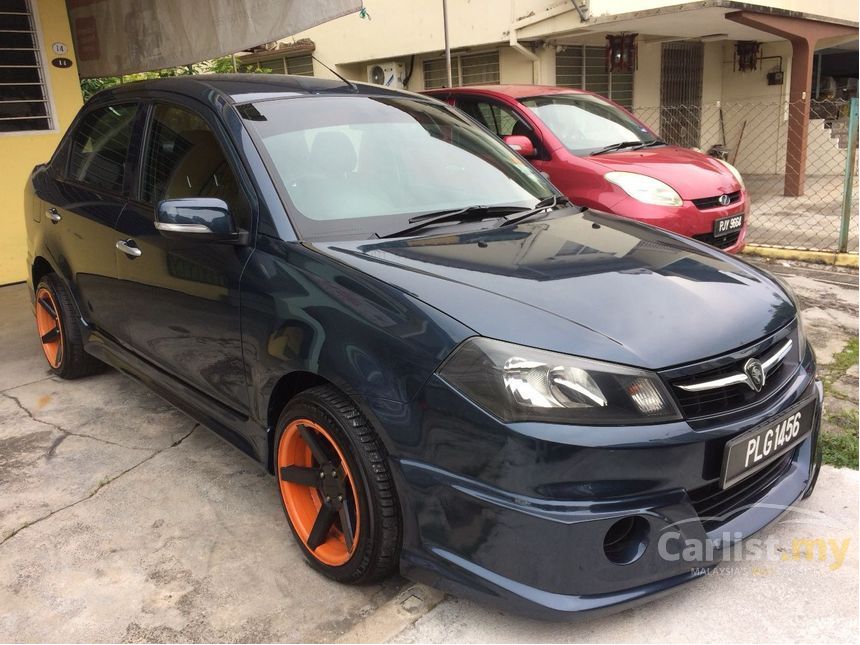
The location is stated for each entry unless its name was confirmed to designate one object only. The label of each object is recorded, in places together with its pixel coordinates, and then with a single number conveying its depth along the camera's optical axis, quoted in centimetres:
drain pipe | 1049
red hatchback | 535
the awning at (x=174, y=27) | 576
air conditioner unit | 1268
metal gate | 1310
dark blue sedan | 190
